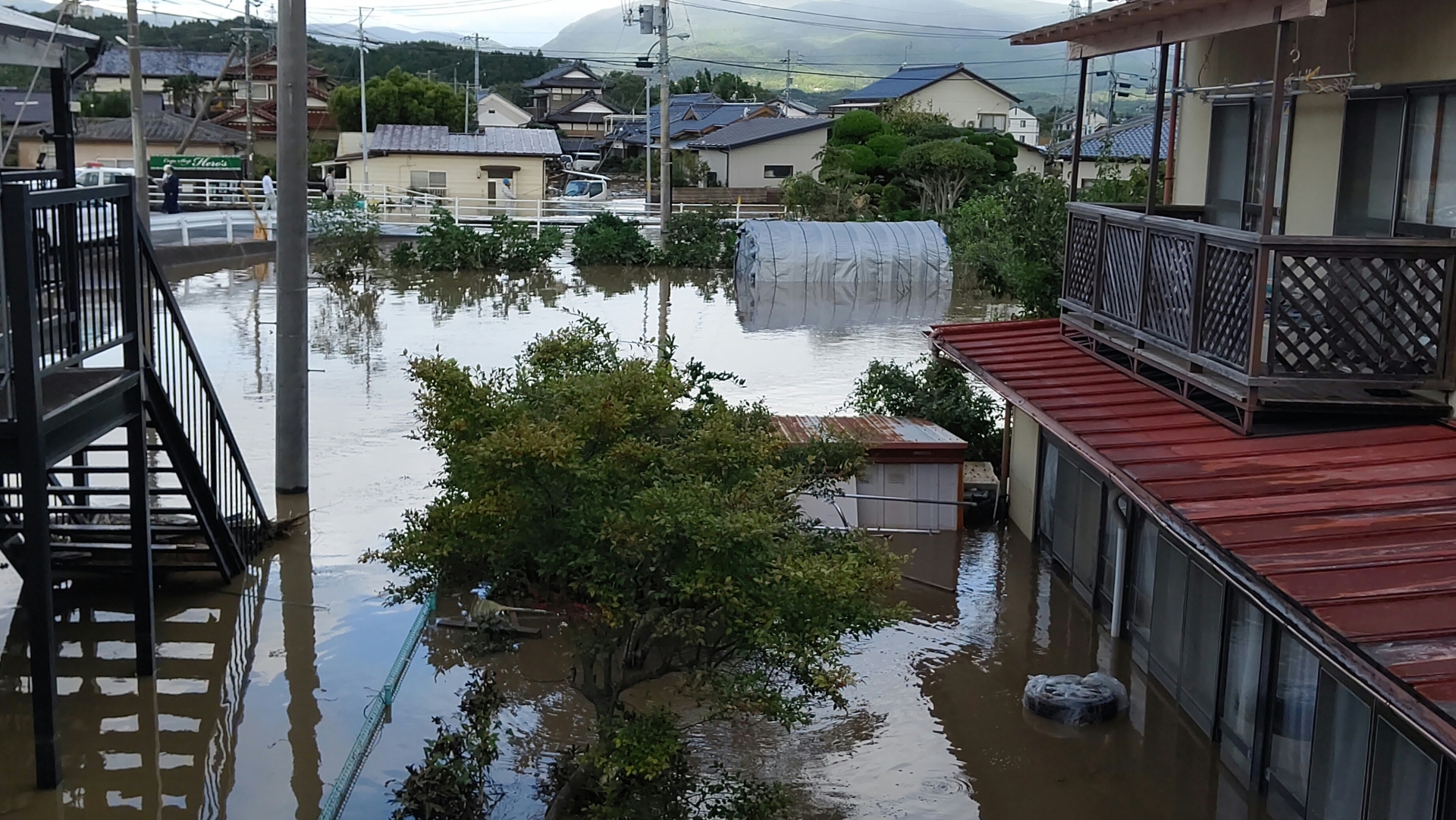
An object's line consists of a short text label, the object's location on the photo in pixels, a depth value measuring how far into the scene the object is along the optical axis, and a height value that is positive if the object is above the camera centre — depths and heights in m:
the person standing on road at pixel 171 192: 41.84 -0.12
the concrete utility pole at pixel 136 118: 23.31 +1.23
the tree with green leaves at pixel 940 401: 15.69 -2.22
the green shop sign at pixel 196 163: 50.69 +0.99
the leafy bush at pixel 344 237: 34.25 -1.10
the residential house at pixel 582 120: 94.81 +5.67
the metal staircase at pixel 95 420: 7.54 -1.55
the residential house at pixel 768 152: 60.09 +2.39
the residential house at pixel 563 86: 102.00 +8.59
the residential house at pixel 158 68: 74.62 +6.70
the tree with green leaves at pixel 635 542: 5.93 -1.56
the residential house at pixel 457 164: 49.78 +1.21
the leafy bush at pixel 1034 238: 15.04 -0.26
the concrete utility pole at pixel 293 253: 13.70 -0.63
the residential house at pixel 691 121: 72.19 +4.65
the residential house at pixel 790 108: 86.15 +6.63
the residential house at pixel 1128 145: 43.69 +2.44
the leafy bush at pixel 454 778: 7.30 -3.18
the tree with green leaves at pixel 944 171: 46.38 +1.46
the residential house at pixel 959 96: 69.56 +6.09
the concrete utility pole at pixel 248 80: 56.22 +4.64
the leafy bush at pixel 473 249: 36.16 -1.38
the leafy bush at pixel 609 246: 38.56 -1.27
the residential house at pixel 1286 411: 6.13 -1.28
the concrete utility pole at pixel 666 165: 41.03 +1.16
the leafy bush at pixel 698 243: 39.12 -1.13
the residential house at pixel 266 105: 67.00 +4.51
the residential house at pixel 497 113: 84.88 +5.45
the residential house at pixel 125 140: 52.16 +2.01
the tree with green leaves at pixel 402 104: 64.44 +4.39
